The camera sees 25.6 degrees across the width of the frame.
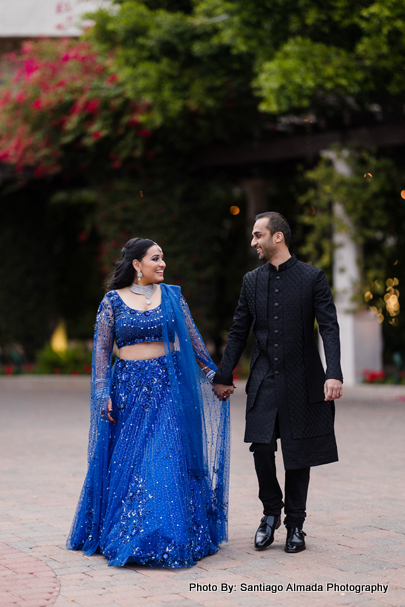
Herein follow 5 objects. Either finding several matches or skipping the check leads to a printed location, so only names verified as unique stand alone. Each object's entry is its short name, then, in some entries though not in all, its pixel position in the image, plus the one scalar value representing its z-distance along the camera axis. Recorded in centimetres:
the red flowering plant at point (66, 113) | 1419
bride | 474
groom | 488
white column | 1427
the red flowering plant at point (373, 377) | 1412
